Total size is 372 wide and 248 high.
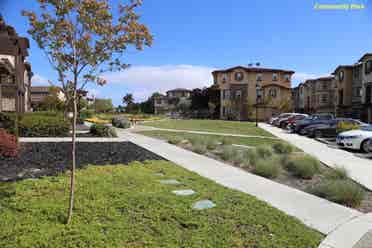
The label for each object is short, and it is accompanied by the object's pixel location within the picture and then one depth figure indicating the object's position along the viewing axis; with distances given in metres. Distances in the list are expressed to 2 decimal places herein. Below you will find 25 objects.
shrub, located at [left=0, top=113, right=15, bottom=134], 12.46
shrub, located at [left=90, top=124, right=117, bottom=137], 15.04
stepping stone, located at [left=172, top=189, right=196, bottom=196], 5.28
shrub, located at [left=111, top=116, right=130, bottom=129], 23.35
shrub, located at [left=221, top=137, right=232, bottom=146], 12.94
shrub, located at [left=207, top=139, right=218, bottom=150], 11.86
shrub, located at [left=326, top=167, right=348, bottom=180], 7.19
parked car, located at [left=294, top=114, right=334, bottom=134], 21.55
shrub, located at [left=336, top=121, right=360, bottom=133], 18.70
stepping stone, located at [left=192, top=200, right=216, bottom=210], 4.57
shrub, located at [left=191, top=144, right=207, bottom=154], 10.96
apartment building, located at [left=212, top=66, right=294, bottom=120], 51.22
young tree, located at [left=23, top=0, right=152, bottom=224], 3.69
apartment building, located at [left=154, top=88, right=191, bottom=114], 88.81
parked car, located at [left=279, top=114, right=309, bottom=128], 27.53
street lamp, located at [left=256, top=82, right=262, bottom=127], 50.14
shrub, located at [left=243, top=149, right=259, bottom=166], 8.60
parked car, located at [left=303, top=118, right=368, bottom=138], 19.55
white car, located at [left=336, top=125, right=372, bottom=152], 12.99
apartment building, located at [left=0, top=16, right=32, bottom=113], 20.50
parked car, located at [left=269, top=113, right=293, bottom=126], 33.02
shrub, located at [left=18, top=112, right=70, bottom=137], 13.80
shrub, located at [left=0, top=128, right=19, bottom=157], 8.05
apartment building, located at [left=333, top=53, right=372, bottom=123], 37.91
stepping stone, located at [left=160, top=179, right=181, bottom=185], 6.04
